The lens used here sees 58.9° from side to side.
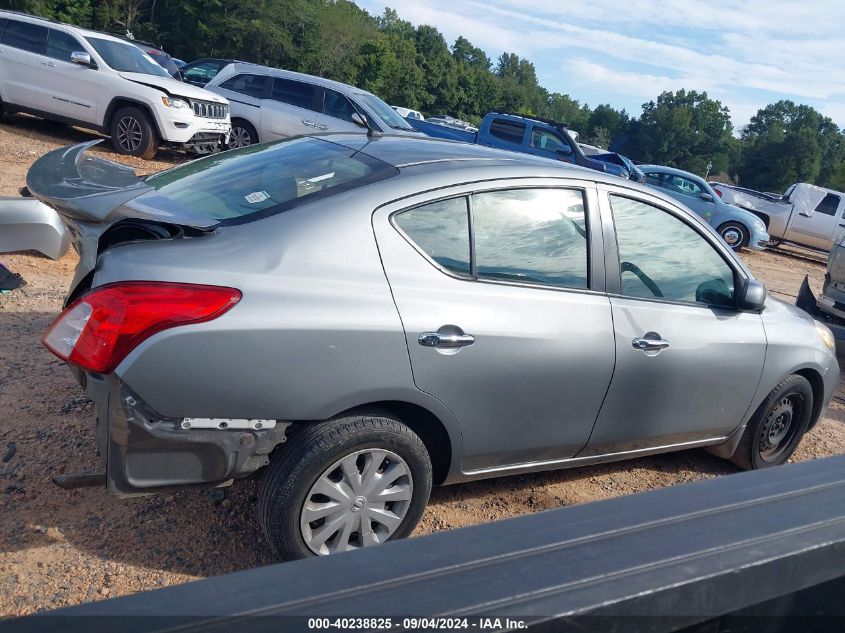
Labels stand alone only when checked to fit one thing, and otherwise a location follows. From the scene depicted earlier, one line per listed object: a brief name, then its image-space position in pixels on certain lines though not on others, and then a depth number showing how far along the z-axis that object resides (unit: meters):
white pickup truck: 19.03
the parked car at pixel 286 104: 13.12
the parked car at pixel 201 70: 17.09
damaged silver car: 2.52
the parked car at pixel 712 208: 16.89
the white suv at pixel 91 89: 11.34
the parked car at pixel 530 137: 16.08
